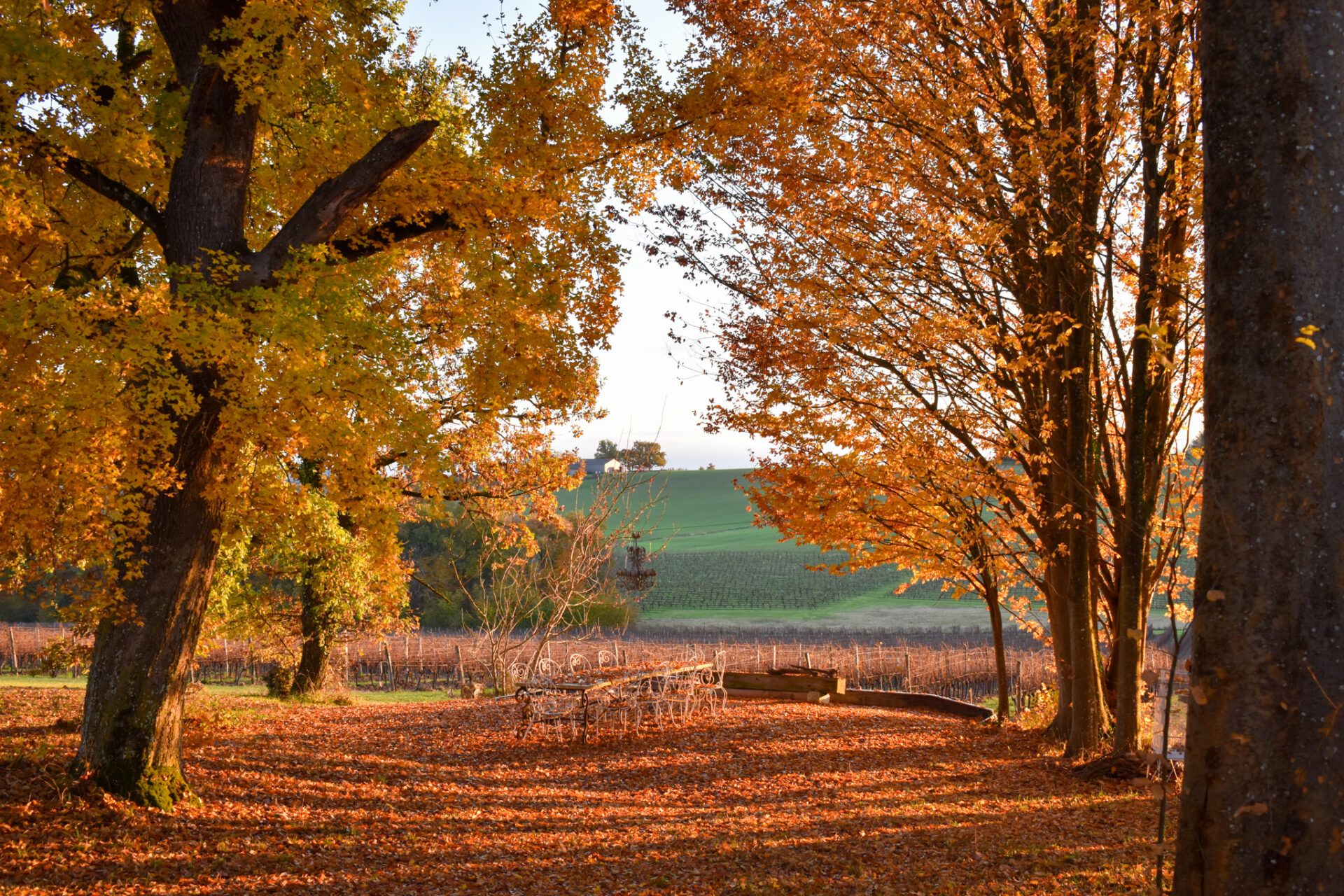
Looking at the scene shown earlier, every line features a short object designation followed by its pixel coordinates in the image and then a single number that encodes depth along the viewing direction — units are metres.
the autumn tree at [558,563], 15.62
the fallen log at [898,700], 14.78
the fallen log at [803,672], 15.39
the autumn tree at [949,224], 8.09
